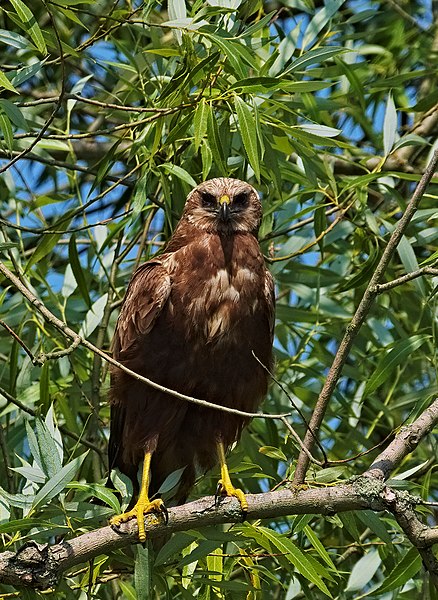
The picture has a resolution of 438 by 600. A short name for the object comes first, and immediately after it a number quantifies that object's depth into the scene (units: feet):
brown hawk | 28.50
